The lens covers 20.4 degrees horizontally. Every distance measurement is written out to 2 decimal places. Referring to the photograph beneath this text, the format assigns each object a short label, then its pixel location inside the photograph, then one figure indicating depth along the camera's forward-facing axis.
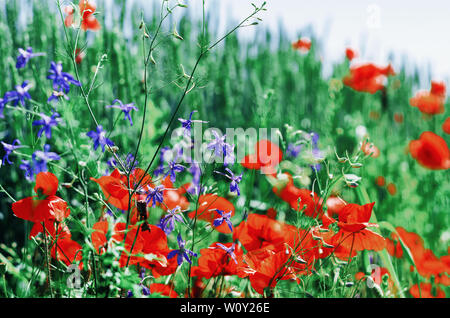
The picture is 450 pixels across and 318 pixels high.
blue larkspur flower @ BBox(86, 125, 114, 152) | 1.60
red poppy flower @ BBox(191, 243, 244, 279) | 1.68
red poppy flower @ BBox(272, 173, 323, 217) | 1.68
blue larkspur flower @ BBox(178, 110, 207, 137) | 1.63
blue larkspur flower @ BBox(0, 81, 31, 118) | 1.66
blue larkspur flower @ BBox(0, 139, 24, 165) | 1.60
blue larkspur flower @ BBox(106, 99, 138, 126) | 1.64
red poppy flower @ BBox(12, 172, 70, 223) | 1.60
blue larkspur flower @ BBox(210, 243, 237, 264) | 1.63
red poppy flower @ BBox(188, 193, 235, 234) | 1.72
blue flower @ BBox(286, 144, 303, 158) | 2.07
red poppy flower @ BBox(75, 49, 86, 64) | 2.45
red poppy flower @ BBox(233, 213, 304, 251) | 1.74
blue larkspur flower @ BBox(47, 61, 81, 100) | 1.64
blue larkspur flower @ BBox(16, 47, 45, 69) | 1.68
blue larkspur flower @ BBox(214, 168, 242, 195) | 1.65
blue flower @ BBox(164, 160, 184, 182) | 1.63
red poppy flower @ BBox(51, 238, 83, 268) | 1.67
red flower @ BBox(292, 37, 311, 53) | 3.73
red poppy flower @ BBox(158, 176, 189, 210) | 1.68
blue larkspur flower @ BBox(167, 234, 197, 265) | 1.61
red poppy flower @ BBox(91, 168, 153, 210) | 1.63
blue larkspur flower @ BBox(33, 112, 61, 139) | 1.59
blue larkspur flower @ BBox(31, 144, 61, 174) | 1.53
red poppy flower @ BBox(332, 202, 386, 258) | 1.63
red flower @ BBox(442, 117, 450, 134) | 3.25
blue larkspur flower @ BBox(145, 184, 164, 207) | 1.60
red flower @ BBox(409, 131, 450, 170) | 2.62
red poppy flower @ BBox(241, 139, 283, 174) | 1.85
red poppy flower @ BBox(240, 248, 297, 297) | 1.64
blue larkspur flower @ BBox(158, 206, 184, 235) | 1.62
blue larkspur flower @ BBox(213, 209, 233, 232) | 1.62
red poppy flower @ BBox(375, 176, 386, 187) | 2.62
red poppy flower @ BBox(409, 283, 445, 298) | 1.88
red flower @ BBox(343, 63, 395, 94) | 3.73
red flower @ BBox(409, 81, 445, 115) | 3.72
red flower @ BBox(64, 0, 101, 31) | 2.36
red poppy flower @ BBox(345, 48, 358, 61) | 3.69
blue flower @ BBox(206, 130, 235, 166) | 1.63
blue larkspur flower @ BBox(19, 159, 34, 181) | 1.57
